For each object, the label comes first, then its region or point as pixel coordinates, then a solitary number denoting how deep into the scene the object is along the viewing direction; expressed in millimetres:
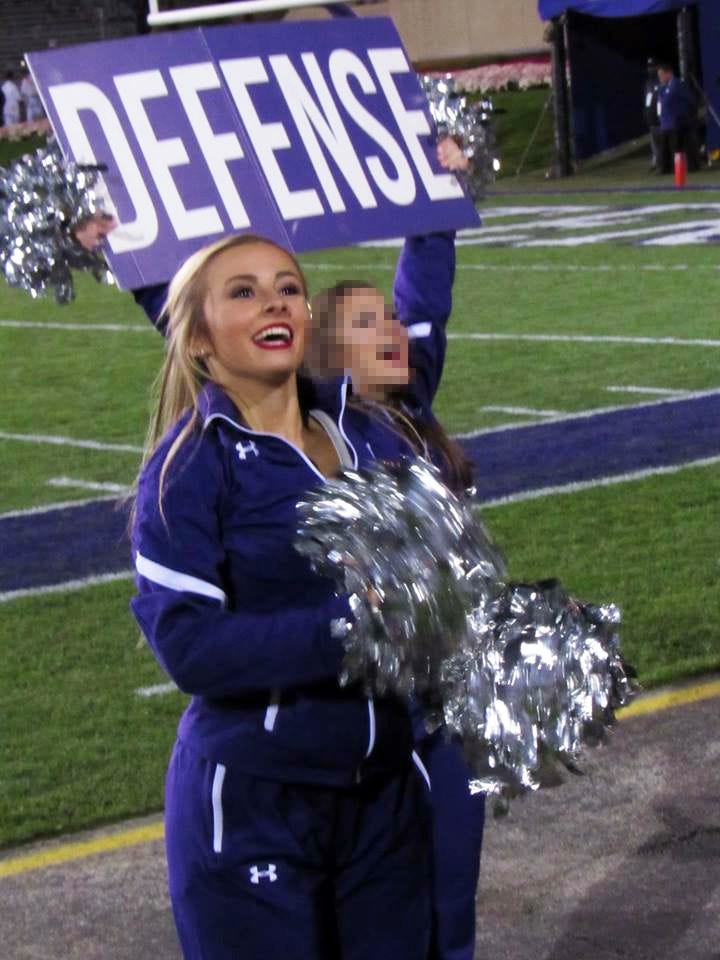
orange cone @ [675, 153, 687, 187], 24344
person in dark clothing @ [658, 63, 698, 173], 25531
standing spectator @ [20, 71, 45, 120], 42916
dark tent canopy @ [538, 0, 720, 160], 26453
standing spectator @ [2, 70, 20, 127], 43219
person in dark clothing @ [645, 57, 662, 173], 26562
